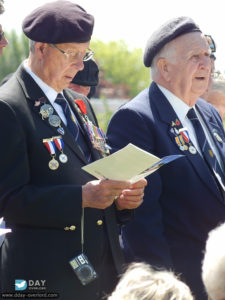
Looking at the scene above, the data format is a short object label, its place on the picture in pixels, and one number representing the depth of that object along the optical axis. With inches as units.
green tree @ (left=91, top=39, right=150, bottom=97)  2615.7
